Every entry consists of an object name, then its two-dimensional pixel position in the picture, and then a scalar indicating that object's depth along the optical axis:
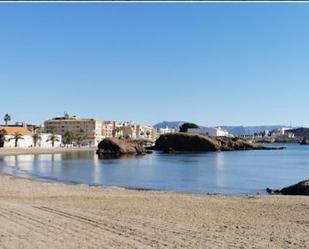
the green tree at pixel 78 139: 191.38
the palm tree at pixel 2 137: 139.75
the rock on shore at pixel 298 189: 30.44
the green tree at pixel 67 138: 181.56
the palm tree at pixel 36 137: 160.68
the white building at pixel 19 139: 144.75
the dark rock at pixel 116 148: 124.19
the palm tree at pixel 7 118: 179.00
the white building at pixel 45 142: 166.86
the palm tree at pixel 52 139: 172.38
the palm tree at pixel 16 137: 145.95
